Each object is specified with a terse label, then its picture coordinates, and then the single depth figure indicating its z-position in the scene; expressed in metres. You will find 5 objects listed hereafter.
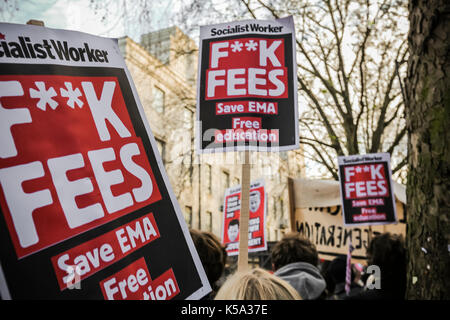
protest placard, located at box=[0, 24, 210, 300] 1.17
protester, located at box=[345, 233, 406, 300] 2.86
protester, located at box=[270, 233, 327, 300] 2.22
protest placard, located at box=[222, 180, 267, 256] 5.53
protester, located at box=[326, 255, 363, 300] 4.47
